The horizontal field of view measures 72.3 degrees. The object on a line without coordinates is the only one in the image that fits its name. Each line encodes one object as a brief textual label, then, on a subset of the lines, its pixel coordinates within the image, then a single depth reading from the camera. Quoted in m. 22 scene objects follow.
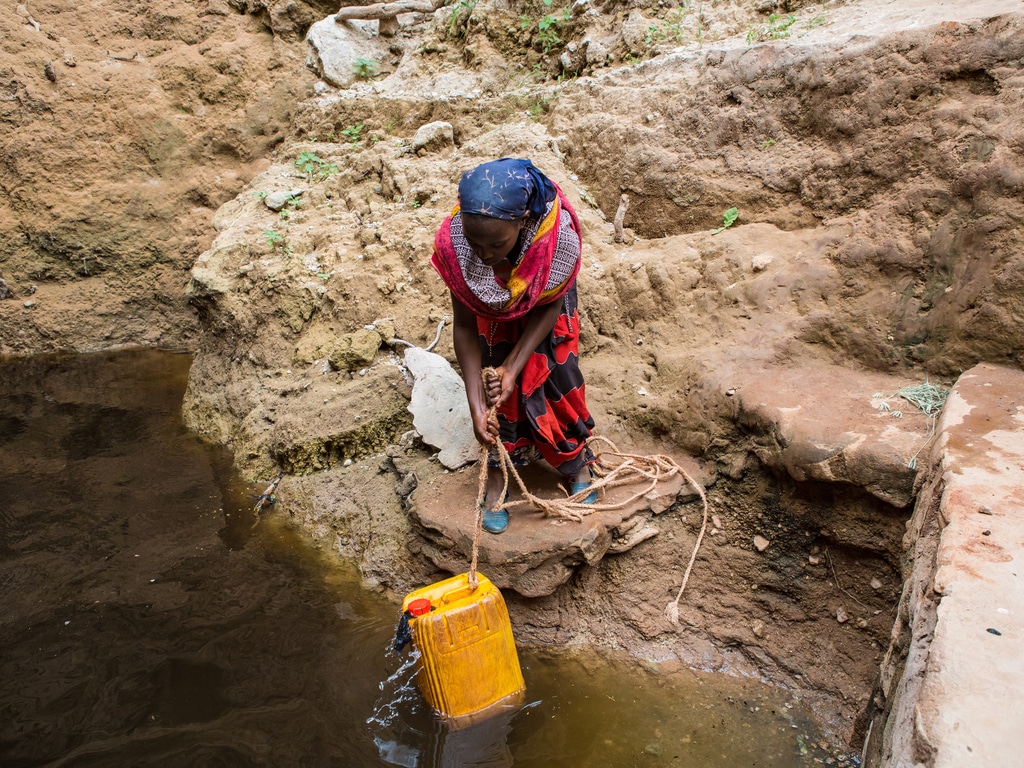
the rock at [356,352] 4.21
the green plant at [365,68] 6.00
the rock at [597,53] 4.73
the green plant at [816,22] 3.96
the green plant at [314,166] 5.41
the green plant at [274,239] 4.86
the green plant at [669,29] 4.52
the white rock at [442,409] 3.53
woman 2.28
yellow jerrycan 2.37
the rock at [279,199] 5.27
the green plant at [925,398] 2.79
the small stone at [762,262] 3.55
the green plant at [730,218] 3.87
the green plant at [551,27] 5.11
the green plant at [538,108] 4.85
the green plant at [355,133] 5.57
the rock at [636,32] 4.59
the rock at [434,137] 5.04
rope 2.91
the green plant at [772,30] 4.02
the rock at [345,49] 6.08
